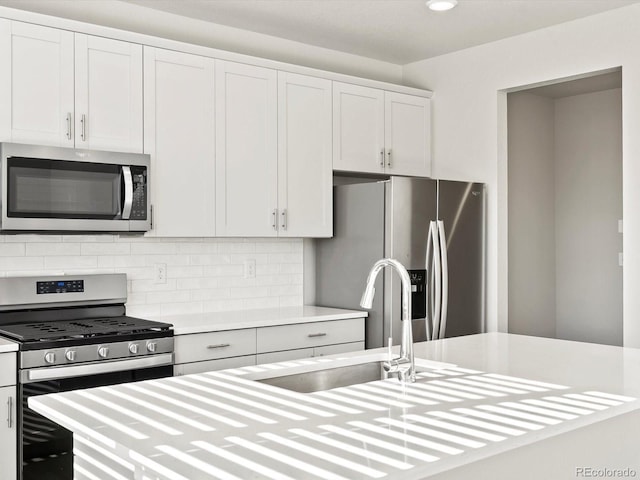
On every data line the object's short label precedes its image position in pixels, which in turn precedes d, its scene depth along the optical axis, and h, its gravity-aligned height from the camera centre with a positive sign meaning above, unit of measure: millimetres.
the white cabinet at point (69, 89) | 3150 +728
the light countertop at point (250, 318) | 3493 -435
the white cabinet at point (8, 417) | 2809 -723
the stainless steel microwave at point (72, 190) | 3131 +243
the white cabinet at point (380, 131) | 4406 +730
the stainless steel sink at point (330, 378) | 2232 -466
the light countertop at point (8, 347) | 2799 -434
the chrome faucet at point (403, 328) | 2012 -265
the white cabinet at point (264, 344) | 3426 -565
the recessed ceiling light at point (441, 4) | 3702 +1279
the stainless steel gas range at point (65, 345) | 2869 -462
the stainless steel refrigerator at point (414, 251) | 4129 -71
